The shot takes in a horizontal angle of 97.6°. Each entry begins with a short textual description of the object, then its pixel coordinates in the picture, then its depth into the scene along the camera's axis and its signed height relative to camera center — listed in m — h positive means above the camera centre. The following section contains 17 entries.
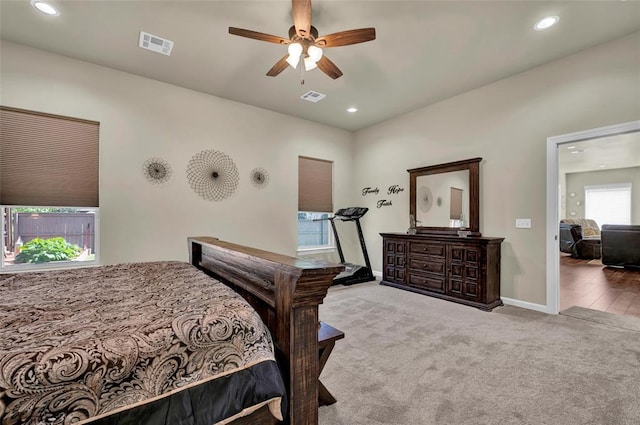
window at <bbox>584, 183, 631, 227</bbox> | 9.28 +0.33
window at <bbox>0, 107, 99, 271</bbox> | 3.05 +0.27
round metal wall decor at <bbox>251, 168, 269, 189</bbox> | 4.71 +0.60
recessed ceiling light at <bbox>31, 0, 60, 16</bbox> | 2.48 +1.87
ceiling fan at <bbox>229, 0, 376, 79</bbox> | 2.26 +1.53
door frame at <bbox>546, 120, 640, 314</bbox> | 3.44 -0.14
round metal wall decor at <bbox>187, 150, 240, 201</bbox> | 4.17 +0.59
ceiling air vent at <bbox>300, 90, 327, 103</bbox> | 4.27 +1.83
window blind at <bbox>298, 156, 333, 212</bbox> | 5.37 +0.56
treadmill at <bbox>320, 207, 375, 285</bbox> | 5.05 -1.00
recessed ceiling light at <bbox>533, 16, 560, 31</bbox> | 2.68 +1.87
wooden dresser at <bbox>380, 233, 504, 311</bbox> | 3.71 -0.80
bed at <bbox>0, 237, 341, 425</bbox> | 0.82 -0.48
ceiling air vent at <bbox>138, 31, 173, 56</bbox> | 2.94 +1.85
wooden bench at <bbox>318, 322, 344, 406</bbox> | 1.61 -0.78
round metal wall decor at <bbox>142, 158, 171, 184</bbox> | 3.79 +0.59
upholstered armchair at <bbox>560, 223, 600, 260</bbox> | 7.55 -0.84
